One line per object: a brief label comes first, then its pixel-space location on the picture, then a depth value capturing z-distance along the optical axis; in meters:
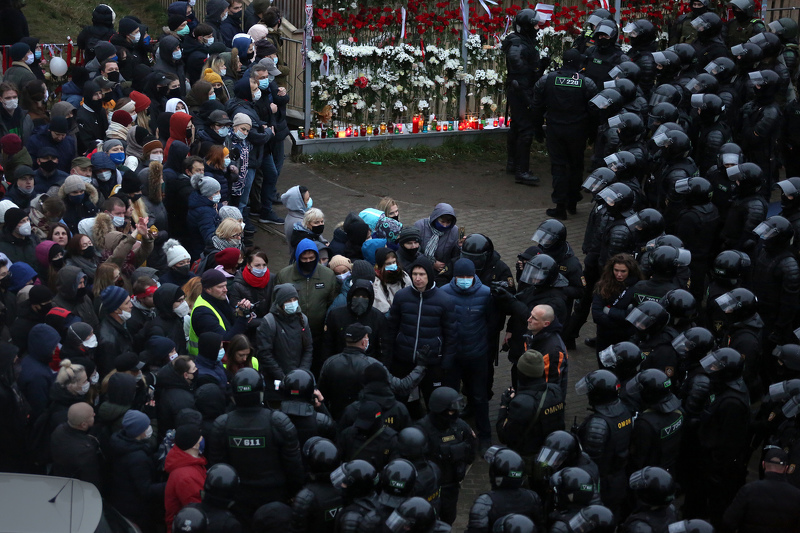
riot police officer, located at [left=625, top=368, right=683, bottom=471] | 14.13
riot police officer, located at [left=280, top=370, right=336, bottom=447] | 13.48
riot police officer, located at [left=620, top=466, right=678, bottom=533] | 11.91
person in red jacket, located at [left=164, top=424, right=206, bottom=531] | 12.79
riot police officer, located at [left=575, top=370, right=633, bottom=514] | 13.77
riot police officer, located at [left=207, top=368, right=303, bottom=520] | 12.85
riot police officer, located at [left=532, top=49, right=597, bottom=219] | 26.09
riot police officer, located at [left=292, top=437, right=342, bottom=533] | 12.13
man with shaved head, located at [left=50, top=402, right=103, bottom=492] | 13.04
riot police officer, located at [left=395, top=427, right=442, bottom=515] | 12.34
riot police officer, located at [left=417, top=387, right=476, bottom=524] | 13.44
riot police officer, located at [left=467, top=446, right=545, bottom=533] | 11.90
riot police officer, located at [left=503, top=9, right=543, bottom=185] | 28.09
